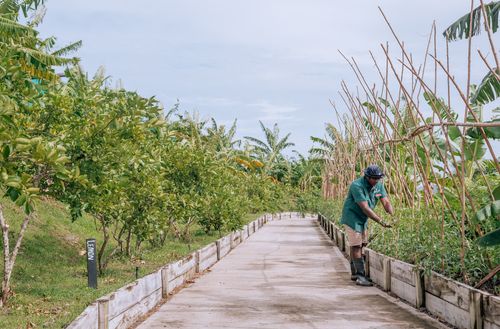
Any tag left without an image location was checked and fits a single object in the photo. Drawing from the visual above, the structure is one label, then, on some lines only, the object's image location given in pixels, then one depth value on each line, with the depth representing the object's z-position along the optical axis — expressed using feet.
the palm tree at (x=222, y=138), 115.85
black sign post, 28.58
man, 31.01
